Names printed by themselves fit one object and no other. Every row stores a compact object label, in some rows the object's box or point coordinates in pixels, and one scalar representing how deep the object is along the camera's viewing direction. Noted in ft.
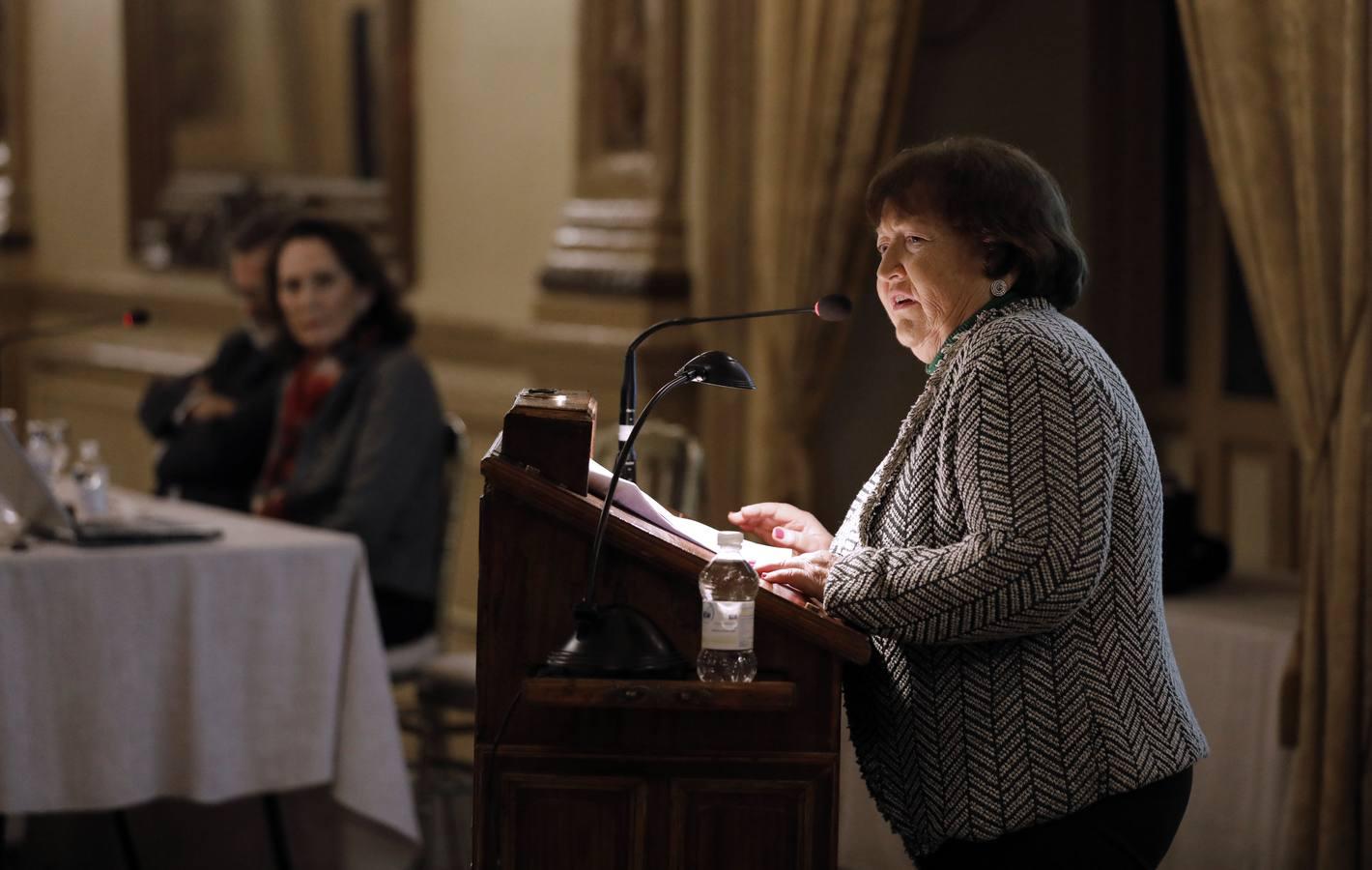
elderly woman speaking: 12.48
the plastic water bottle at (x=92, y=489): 27.48
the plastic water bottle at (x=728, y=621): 12.43
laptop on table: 24.07
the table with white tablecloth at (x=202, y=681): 23.67
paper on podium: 13.50
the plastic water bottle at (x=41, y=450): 29.76
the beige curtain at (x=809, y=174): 29.04
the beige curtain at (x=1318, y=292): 21.52
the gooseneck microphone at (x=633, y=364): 14.08
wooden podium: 13.00
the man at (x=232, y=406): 33.40
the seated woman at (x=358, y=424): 29.17
